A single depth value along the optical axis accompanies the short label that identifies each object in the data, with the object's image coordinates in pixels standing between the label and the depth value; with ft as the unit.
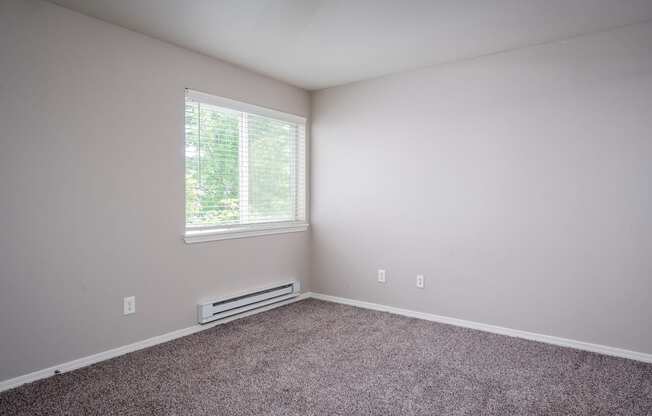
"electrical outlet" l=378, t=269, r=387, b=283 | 13.30
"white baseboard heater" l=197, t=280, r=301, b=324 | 11.33
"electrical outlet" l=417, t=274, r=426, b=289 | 12.50
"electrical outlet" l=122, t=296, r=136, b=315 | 9.62
